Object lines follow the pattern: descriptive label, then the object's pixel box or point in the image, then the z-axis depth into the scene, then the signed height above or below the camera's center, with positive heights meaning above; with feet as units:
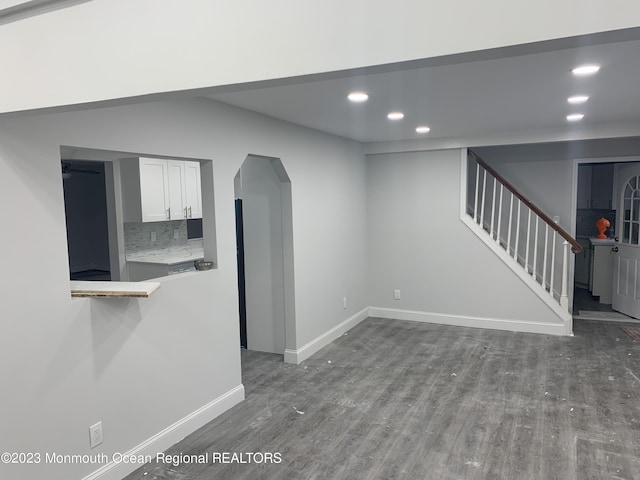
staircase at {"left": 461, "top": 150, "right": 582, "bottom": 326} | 17.13 -1.24
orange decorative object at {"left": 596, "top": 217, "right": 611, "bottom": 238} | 23.34 -1.15
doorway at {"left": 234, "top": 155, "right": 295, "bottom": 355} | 14.44 -1.48
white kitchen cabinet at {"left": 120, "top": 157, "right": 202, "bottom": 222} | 17.22 +0.97
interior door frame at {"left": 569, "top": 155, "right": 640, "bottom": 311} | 18.20 +1.34
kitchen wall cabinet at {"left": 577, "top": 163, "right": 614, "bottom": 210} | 24.91 +0.98
